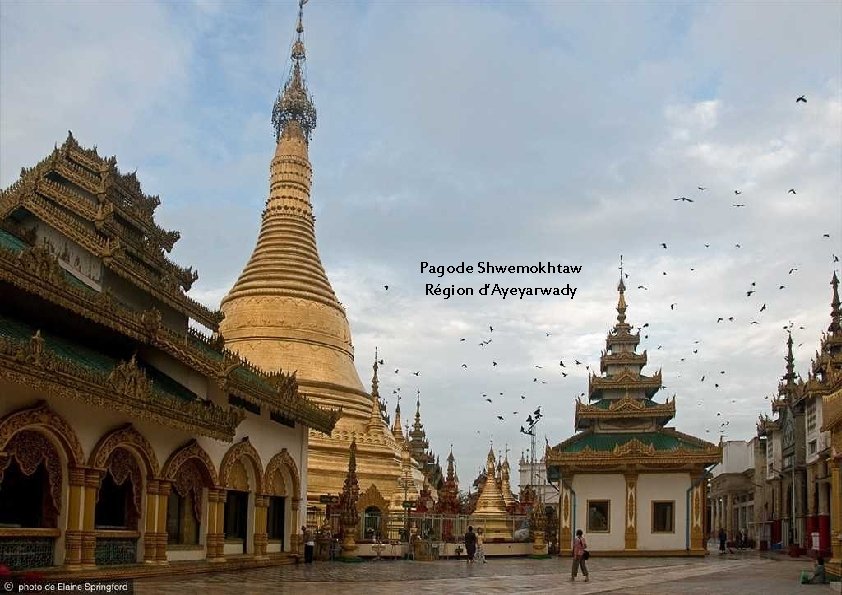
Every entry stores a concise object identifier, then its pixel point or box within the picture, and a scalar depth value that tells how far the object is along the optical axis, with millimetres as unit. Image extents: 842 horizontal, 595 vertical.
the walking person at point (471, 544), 34406
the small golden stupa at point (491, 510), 45681
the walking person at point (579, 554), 25320
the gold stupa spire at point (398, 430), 60297
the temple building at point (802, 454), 43625
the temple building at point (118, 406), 18438
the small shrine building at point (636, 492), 41781
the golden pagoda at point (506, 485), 60928
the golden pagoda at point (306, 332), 46469
